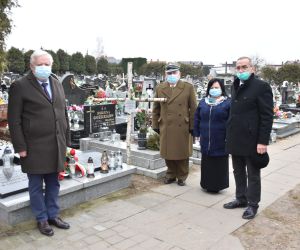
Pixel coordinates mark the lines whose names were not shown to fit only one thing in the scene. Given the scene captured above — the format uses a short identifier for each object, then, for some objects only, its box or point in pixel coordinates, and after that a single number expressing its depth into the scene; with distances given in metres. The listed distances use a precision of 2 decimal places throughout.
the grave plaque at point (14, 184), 4.02
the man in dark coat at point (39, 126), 3.53
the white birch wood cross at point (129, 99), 5.82
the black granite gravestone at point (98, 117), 7.67
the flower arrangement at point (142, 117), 7.37
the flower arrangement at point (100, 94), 11.29
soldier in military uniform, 5.36
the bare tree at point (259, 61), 53.22
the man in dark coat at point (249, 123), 4.09
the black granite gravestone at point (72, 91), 11.28
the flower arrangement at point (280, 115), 12.02
